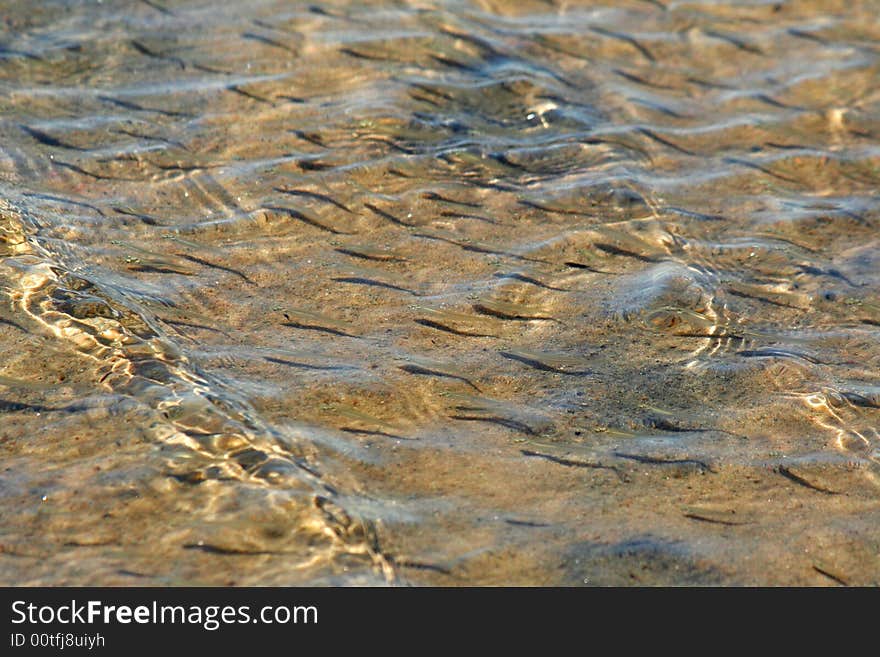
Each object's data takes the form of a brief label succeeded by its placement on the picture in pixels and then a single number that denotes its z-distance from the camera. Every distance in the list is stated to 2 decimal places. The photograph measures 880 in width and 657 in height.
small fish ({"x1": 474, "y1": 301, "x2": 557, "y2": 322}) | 7.01
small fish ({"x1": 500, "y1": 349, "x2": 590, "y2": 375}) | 6.49
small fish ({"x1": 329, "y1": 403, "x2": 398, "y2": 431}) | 5.88
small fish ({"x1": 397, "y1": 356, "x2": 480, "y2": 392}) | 6.33
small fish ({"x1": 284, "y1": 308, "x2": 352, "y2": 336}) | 6.72
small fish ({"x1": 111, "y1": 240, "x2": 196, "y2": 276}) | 7.20
